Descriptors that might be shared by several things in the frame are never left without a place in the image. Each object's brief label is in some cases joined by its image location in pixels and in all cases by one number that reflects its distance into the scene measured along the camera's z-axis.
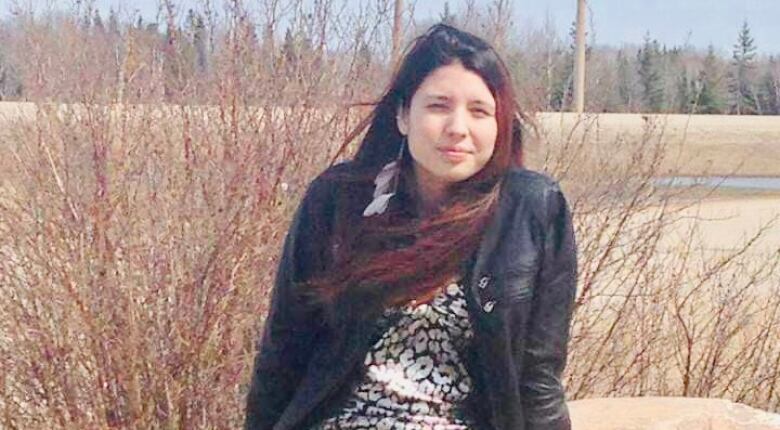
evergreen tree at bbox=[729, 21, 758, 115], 33.60
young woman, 2.34
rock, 4.20
